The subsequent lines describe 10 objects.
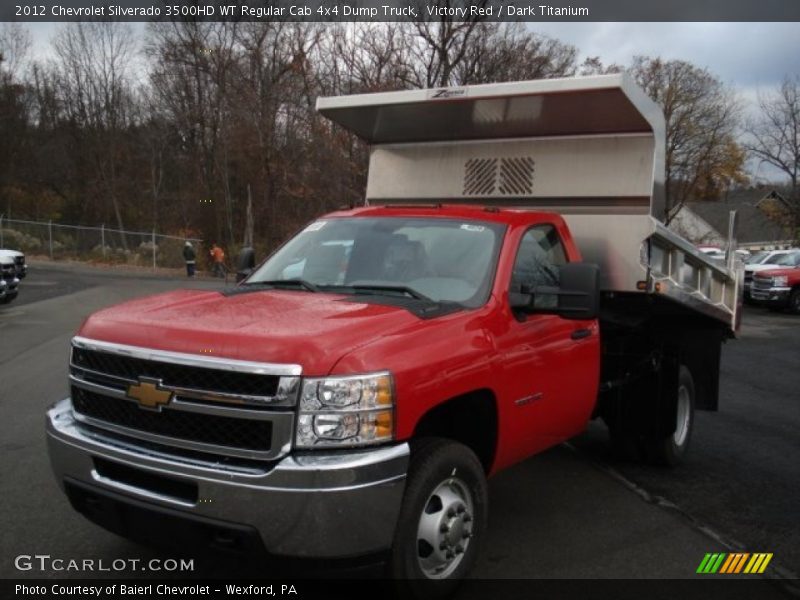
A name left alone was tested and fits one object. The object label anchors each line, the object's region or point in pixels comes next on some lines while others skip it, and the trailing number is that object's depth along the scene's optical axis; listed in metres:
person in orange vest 31.81
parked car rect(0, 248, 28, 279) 15.16
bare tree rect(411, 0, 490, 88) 29.64
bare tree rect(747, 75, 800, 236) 37.47
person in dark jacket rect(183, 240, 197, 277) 31.02
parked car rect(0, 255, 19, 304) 14.70
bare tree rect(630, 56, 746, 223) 51.50
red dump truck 2.94
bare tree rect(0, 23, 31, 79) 41.17
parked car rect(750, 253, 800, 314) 21.89
